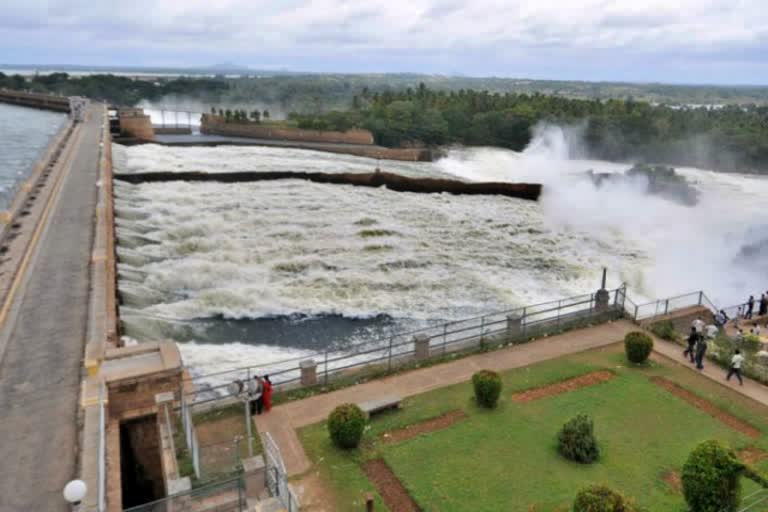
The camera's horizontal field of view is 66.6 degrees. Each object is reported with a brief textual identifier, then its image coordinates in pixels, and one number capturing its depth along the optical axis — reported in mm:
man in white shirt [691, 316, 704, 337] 16500
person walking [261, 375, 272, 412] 13040
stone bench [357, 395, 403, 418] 13078
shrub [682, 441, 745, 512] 9547
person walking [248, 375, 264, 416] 12617
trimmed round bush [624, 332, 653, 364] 15961
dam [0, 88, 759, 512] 10656
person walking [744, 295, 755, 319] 21797
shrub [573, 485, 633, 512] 9016
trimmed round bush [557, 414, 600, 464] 11812
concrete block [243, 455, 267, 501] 9695
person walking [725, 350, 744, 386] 15336
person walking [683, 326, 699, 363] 16531
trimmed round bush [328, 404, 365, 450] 11688
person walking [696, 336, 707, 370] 16062
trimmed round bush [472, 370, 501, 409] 13392
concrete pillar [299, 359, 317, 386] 14195
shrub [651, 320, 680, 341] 18109
